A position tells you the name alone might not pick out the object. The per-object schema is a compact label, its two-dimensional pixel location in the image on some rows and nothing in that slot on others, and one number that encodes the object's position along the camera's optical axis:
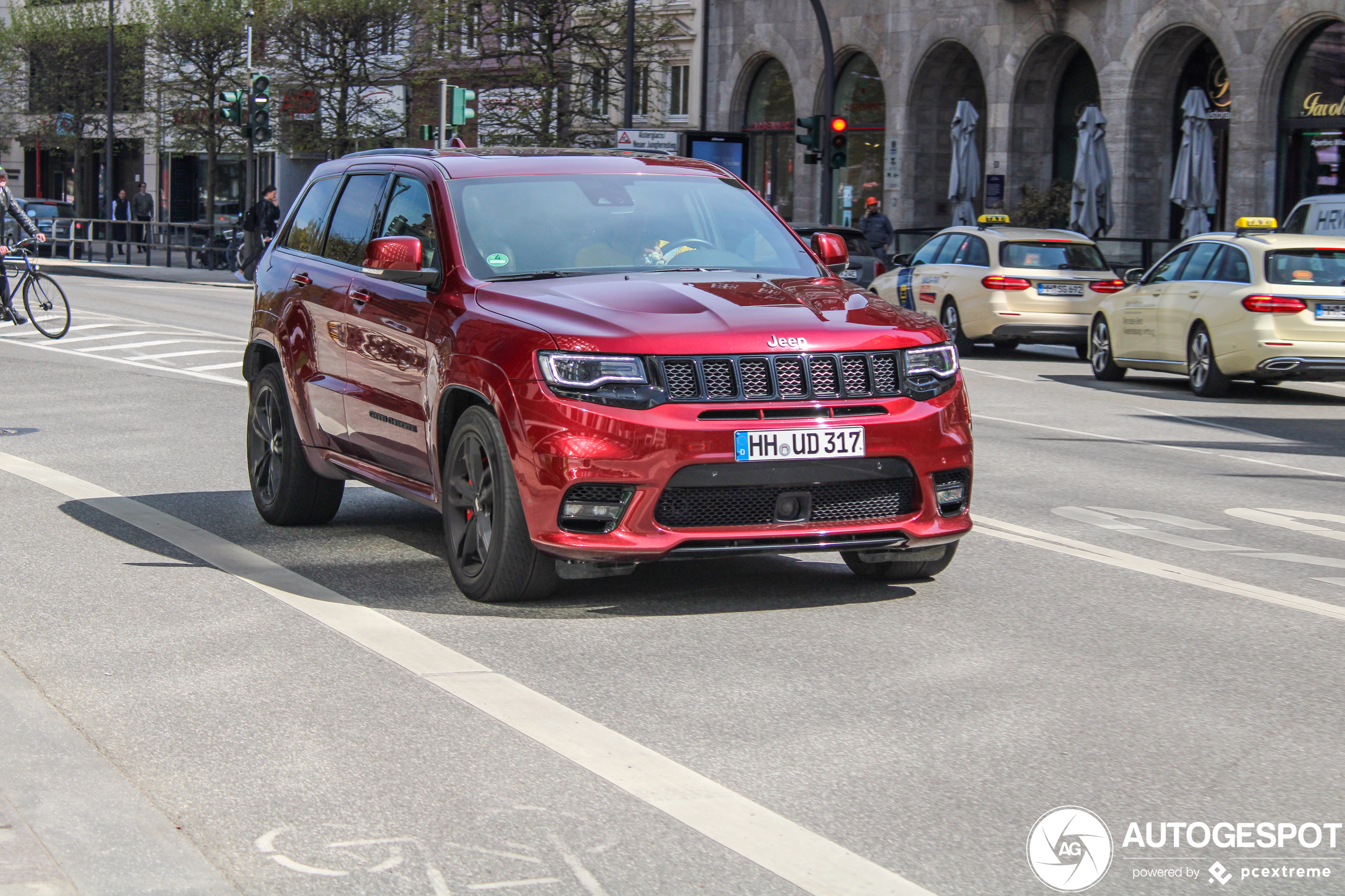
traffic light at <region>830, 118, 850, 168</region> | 32.16
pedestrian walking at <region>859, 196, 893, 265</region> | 32.34
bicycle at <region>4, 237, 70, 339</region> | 21.20
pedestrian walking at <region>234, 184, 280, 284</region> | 36.44
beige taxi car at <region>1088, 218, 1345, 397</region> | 17.23
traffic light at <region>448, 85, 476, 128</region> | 33.00
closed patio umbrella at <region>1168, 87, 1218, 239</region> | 29.69
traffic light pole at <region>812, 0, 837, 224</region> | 31.81
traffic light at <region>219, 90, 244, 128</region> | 38.19
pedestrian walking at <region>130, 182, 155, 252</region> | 50.81
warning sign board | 39.69
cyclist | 19.48
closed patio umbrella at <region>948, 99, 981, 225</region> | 36.41
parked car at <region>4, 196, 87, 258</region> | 50.44
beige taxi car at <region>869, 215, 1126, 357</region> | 22.19
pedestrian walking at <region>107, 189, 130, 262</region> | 60.12
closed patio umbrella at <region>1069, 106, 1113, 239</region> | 31.84
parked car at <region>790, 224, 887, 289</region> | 26.92
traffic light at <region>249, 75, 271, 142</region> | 38.44
